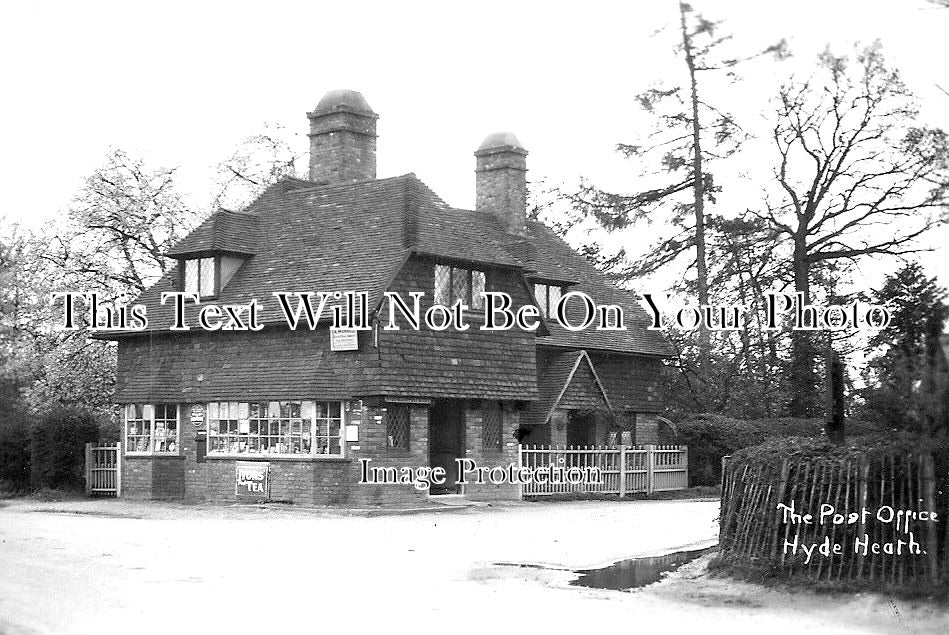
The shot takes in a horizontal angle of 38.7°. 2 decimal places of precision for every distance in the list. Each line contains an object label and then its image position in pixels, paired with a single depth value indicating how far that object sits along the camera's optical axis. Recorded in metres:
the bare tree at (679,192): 42.38
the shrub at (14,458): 37.03
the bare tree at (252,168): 52.09
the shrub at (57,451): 36.66
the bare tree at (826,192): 32.69
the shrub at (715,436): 38.75
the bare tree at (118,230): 44.97
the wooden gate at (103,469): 36.38
